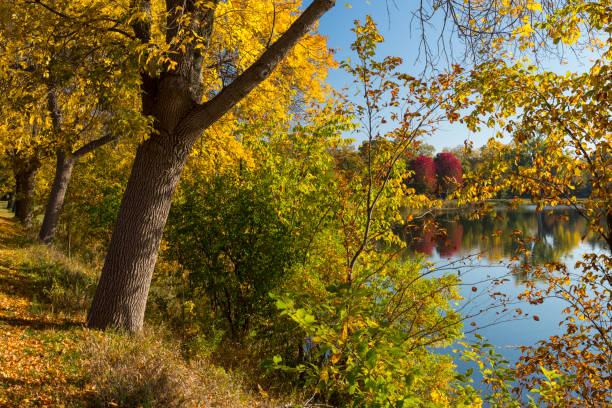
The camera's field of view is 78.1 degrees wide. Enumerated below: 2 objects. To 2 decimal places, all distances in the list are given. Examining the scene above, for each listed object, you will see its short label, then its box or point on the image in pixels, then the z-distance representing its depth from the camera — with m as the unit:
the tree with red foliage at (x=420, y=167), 41.36
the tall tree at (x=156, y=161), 4.11
